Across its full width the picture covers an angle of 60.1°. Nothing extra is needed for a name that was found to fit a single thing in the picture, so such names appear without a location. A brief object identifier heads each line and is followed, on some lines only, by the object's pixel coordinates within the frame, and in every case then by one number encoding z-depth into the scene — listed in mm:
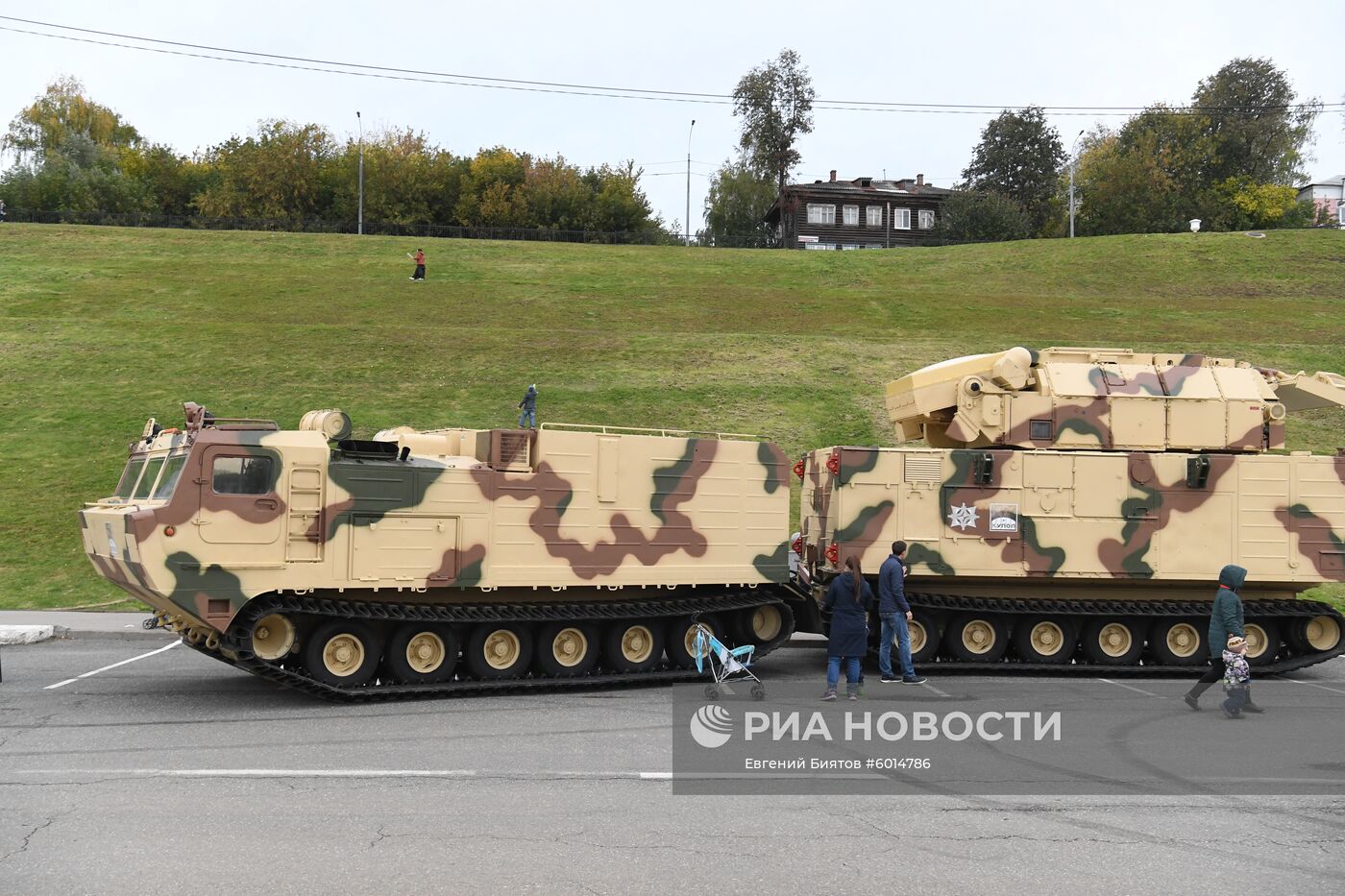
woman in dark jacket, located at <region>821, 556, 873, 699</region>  11977
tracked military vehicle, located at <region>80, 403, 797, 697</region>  11781
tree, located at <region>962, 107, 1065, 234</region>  72625
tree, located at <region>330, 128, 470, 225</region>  67188
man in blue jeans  13312
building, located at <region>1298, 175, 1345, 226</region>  91125
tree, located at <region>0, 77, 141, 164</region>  82750
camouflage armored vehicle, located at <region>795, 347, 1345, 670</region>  15008
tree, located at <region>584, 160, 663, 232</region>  69812
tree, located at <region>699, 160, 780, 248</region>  84062
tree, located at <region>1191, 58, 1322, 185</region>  72875
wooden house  73312
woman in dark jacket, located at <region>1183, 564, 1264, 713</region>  12039
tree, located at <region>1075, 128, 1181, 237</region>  67375
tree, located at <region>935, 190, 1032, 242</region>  66438
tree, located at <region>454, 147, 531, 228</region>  67812
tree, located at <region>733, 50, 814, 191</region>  74750
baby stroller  12344
